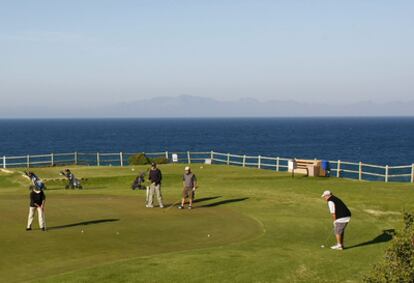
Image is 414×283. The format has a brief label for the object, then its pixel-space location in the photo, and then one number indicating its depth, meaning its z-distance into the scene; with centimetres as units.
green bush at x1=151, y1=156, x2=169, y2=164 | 5323
